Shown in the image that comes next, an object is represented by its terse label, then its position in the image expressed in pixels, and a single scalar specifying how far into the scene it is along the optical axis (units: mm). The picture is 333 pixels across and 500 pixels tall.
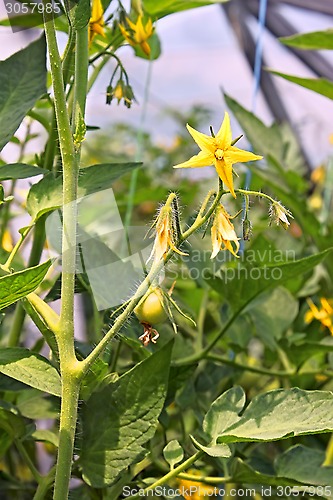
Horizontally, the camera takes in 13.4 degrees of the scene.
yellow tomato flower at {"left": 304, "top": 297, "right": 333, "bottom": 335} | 633
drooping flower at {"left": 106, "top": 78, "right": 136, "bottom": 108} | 520
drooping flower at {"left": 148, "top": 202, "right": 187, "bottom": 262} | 440
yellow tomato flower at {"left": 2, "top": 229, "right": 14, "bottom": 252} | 651
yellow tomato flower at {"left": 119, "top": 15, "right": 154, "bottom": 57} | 525
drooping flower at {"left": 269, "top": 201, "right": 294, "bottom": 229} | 449
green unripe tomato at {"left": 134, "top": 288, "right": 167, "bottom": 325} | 445
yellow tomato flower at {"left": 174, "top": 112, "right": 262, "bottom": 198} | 444
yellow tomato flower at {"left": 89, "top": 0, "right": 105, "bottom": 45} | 504
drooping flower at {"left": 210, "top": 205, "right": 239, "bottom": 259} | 447
